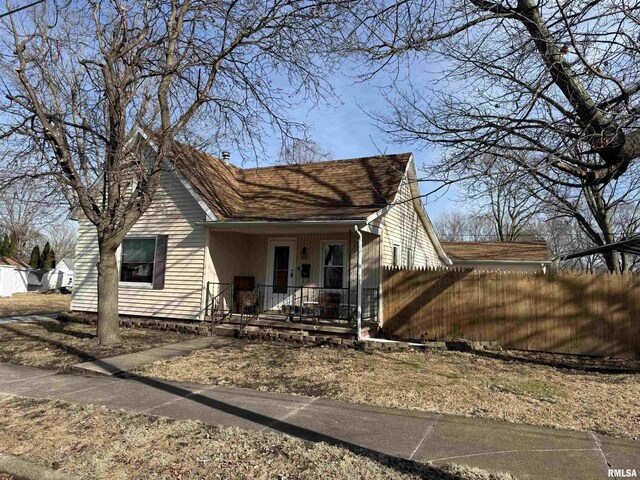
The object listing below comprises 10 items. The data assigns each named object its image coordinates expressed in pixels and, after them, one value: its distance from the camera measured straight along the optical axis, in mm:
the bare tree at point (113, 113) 9984
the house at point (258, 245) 12602
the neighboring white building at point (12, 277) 32531
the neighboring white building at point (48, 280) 40875
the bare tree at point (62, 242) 66562
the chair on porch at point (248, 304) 11820
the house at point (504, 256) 24477
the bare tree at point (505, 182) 6853
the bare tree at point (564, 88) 6230
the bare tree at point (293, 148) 13102
